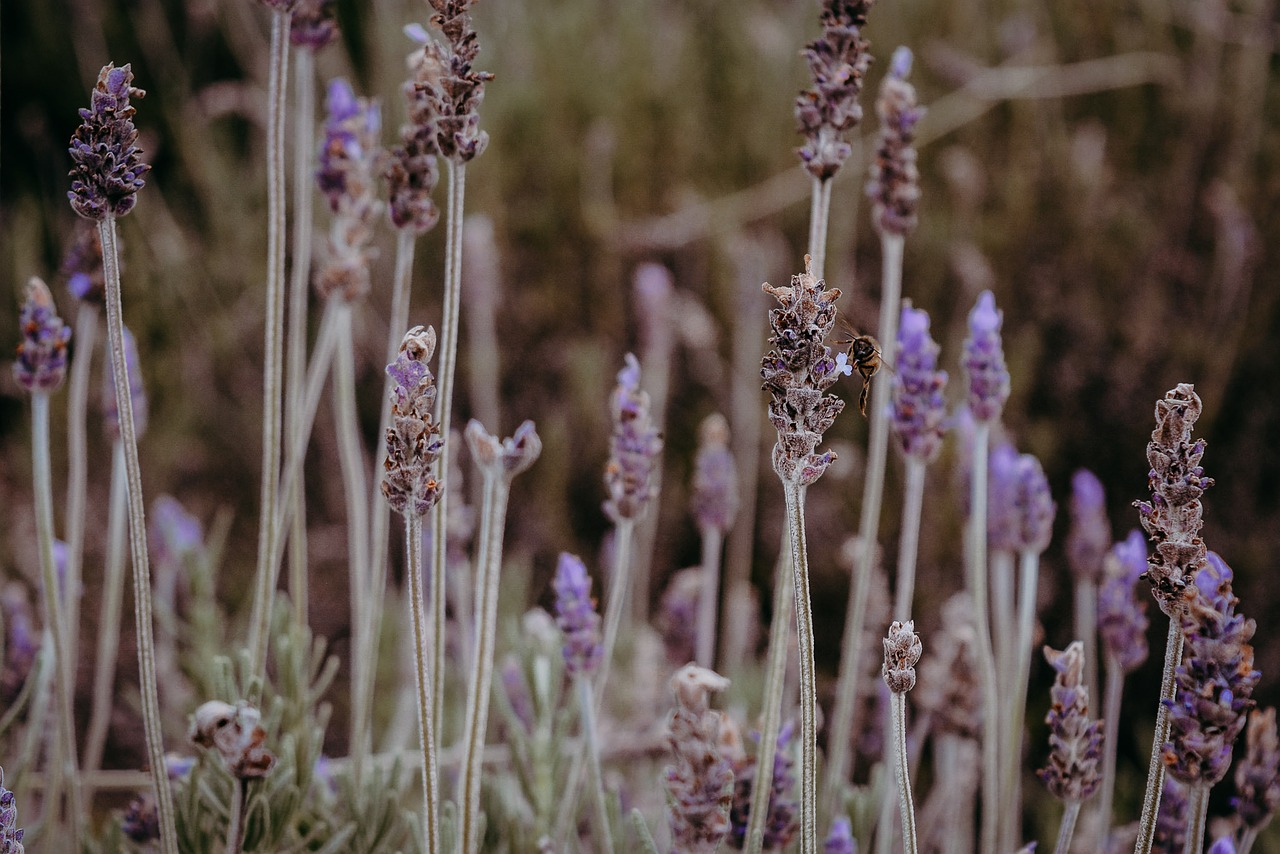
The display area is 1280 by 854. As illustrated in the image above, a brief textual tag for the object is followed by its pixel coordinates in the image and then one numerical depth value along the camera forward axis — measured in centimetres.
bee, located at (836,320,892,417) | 64
